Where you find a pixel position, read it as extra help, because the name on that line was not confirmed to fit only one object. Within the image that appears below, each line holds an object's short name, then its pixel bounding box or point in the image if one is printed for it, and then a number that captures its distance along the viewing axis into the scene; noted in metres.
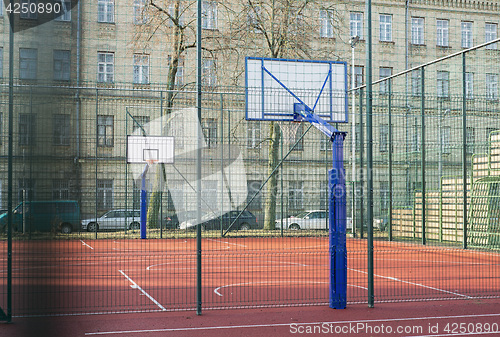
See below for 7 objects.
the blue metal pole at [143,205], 14.53
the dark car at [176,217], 14.30
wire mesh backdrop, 1.85
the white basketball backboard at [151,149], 15.45
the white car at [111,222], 11.26
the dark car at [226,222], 14.60
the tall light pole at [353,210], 16.91
